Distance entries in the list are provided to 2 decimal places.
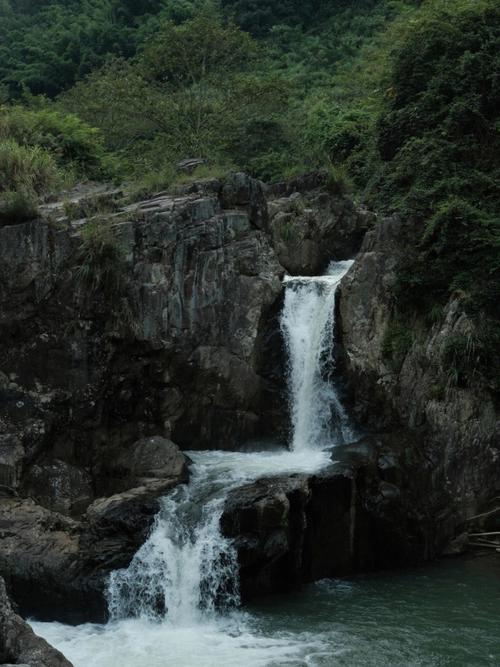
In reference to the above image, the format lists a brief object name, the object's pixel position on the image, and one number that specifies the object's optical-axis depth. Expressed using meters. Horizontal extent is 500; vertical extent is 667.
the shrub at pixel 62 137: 20.05
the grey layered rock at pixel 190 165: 18.48
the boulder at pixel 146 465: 13.86
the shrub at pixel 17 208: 15.09
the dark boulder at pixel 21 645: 7.81
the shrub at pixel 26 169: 16.53
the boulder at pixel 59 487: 14.15
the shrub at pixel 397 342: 15.73
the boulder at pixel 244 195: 16.94
